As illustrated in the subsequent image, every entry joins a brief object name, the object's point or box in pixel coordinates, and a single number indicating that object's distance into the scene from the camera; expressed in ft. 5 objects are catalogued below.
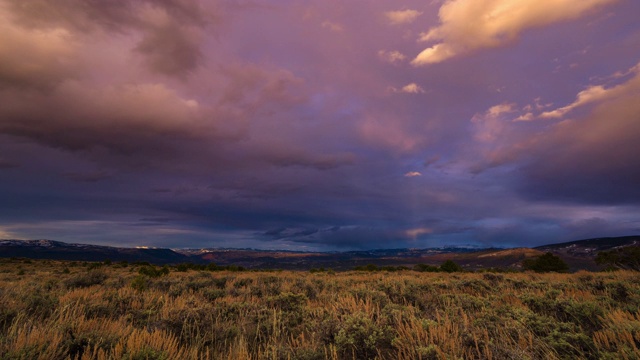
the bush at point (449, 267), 129.45
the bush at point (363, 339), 17.51
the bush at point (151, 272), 72.02
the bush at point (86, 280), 49.39
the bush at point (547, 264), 142.20
